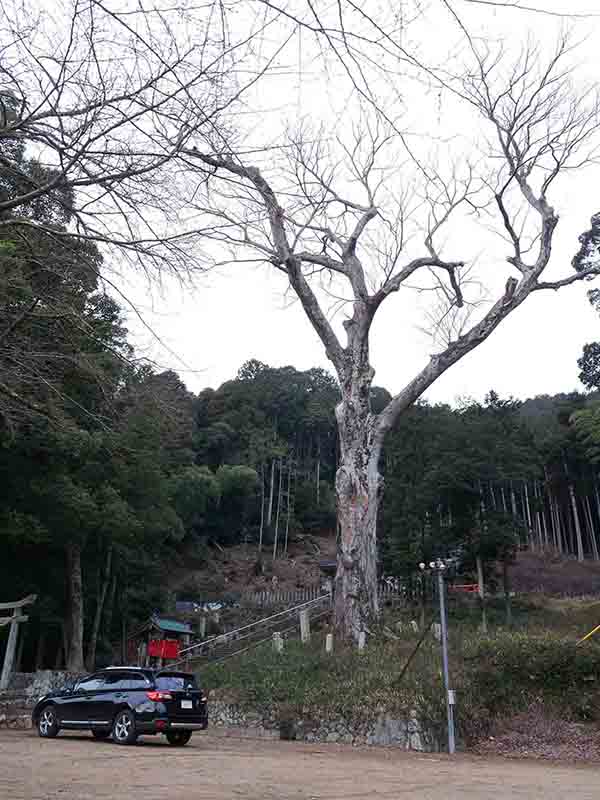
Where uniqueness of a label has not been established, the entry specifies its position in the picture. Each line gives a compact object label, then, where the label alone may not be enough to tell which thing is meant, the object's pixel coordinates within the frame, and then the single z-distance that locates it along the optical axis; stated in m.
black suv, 11.54
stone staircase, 27.80
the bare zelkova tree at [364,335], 16.52
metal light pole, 11.45
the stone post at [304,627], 21.63
